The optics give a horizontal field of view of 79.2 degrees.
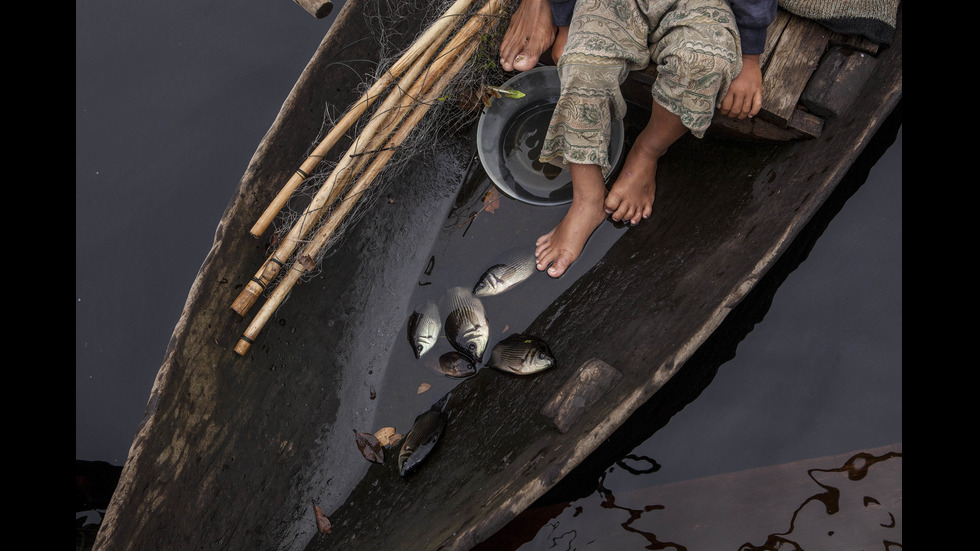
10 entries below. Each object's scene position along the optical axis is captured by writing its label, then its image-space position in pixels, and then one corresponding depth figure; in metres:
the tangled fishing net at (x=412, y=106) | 2.45
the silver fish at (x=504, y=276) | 2.75
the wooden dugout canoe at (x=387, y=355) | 2.10
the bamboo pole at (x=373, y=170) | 2.37
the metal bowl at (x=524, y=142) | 2.89
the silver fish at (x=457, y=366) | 2.69
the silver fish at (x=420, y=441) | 2.41
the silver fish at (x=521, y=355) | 2.48
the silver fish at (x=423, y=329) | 2.74
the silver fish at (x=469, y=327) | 2.69
